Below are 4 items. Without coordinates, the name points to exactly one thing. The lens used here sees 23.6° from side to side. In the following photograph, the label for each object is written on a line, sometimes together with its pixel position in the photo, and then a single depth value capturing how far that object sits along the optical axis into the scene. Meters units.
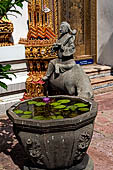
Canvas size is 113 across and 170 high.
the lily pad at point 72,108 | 3.18
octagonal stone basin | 2.78
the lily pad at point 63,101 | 3.42
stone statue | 5.07
